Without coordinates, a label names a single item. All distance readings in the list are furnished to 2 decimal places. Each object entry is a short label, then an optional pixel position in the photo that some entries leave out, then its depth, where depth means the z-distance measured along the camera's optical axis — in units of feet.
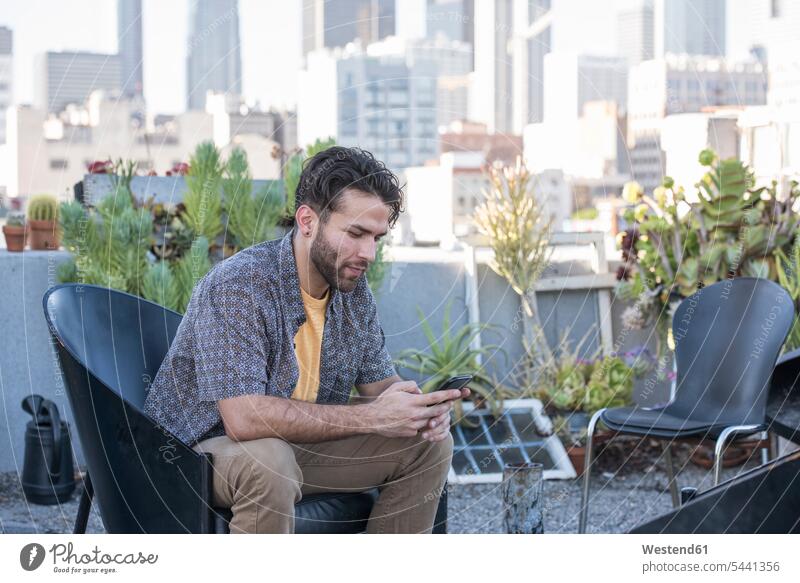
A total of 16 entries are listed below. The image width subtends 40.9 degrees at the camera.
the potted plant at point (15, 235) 12.84
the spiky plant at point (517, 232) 12.69
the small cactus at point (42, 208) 13.20
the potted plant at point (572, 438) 12.43
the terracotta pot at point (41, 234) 13.08
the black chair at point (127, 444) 6.36
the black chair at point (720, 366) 9.20
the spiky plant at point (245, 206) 11.73
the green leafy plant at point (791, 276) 11.44
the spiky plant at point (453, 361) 12.90
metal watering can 11.29
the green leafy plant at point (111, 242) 11.66
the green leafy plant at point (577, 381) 13.00
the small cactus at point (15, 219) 12.98
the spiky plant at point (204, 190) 11.80
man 6.50
